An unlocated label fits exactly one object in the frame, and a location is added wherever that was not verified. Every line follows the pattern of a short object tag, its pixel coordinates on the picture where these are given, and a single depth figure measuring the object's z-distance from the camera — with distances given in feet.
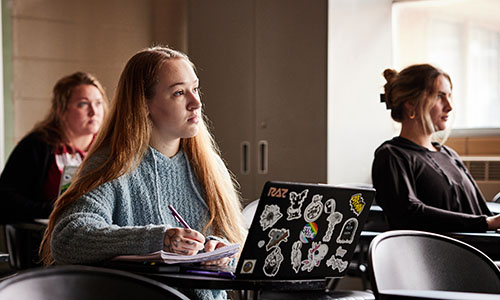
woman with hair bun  10.74
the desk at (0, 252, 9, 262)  8.04
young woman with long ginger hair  6.93
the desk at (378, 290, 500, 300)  5.63
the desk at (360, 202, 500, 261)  9.11
